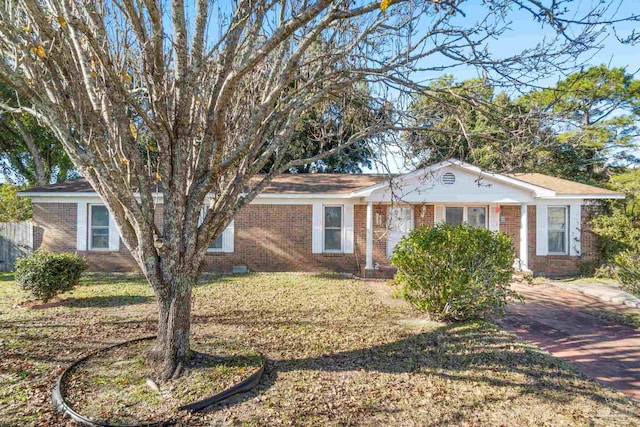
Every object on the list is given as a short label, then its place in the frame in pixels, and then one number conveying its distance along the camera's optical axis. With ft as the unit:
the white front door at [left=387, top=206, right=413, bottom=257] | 41.50
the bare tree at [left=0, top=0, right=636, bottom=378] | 11.67
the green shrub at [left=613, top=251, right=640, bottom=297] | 23.58
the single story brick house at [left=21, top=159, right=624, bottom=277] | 40.37
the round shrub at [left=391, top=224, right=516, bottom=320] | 19.66
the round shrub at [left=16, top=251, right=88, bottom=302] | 24.04
